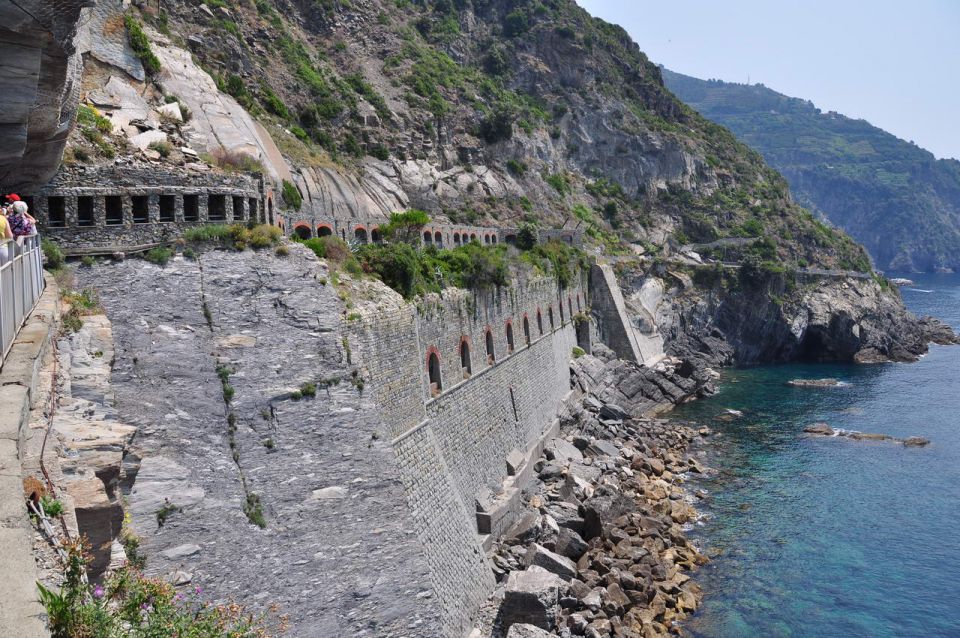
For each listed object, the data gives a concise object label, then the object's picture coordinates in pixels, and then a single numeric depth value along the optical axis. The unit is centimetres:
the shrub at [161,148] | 1786
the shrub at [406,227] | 3256
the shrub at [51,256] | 1424
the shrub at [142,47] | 2658
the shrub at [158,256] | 1552
